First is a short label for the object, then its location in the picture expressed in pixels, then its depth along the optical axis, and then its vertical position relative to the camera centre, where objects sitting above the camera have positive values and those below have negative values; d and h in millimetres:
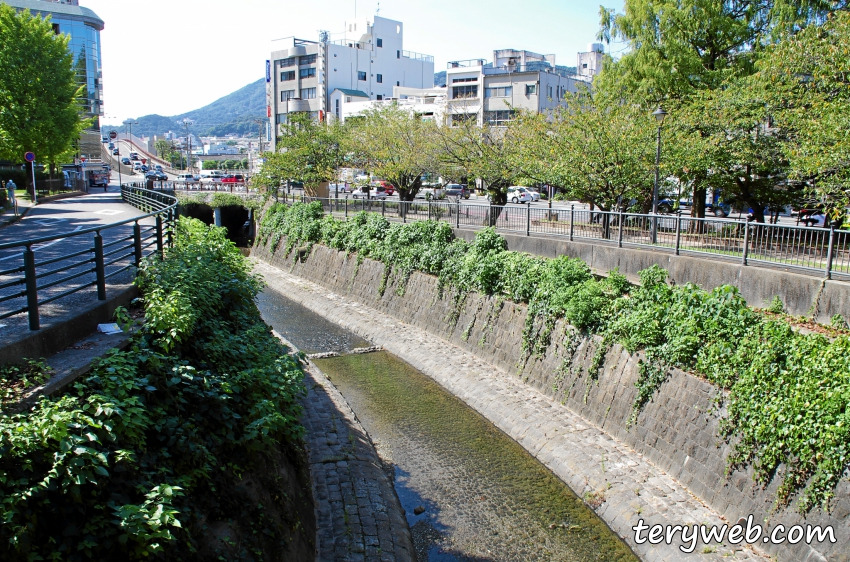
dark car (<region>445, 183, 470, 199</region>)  53684 +39
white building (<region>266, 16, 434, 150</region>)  86062 +16736
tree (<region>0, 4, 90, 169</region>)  35438 +5381
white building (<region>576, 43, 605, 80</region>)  117775 +25564
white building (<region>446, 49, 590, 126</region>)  66188 +11383
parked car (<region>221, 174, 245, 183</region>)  75694 +908
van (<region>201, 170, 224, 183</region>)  89375 +1428
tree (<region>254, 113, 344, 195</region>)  39656 +1982
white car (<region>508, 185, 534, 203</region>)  53425 -243
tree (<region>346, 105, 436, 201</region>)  31562 +2217
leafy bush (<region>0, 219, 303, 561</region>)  4648 -2330
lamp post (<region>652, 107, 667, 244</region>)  15930 +1007
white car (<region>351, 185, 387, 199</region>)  55688 -211
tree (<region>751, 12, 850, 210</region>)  14914 +2741
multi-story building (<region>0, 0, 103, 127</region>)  99012 +24298
